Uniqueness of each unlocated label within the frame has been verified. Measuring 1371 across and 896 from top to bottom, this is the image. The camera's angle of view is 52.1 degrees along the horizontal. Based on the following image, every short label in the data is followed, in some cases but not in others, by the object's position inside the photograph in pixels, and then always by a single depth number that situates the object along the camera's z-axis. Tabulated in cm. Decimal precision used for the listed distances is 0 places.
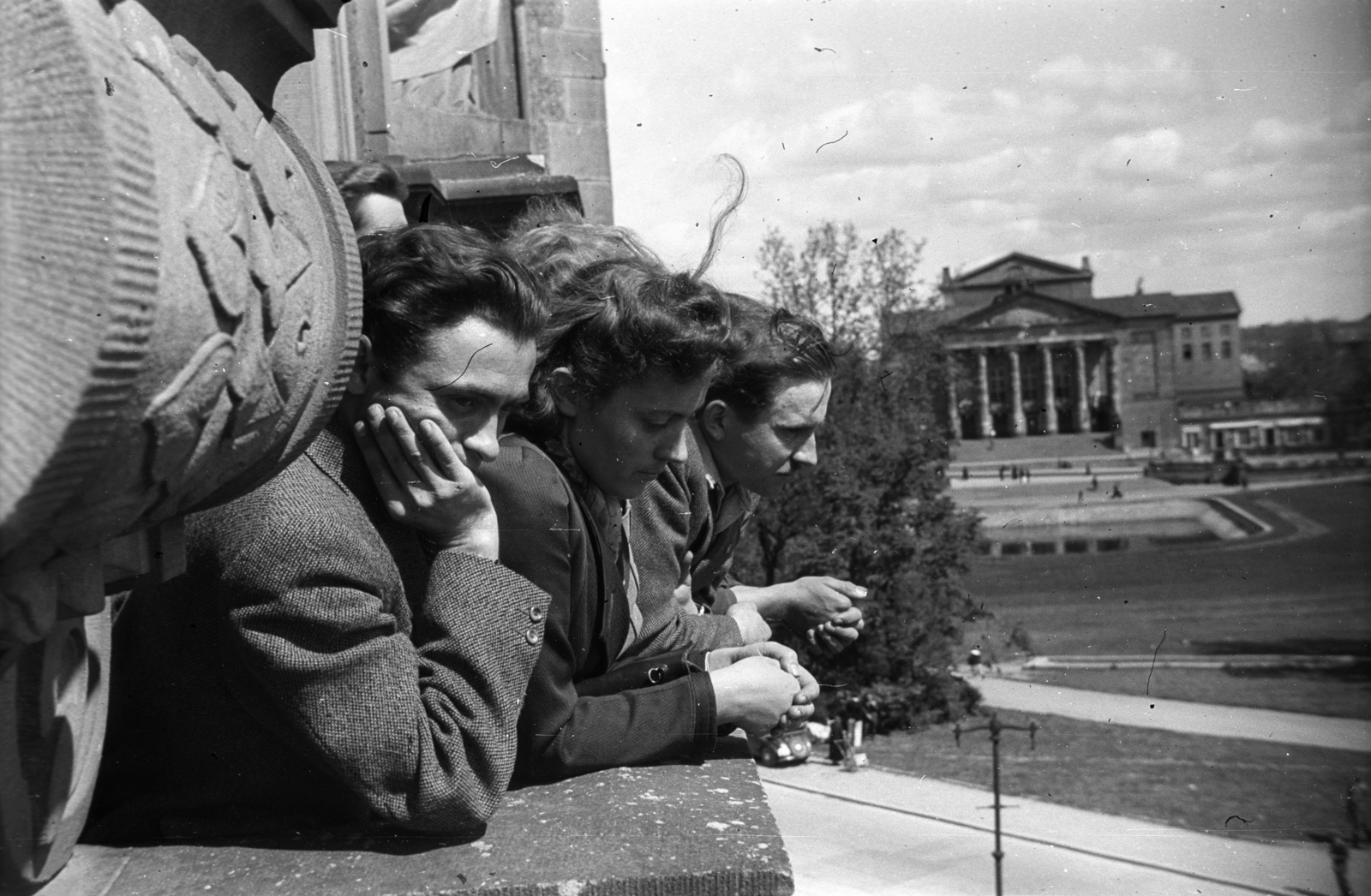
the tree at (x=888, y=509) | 2383
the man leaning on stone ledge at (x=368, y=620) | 186
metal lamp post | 1459
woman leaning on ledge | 237
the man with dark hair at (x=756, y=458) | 337
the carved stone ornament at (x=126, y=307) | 98
